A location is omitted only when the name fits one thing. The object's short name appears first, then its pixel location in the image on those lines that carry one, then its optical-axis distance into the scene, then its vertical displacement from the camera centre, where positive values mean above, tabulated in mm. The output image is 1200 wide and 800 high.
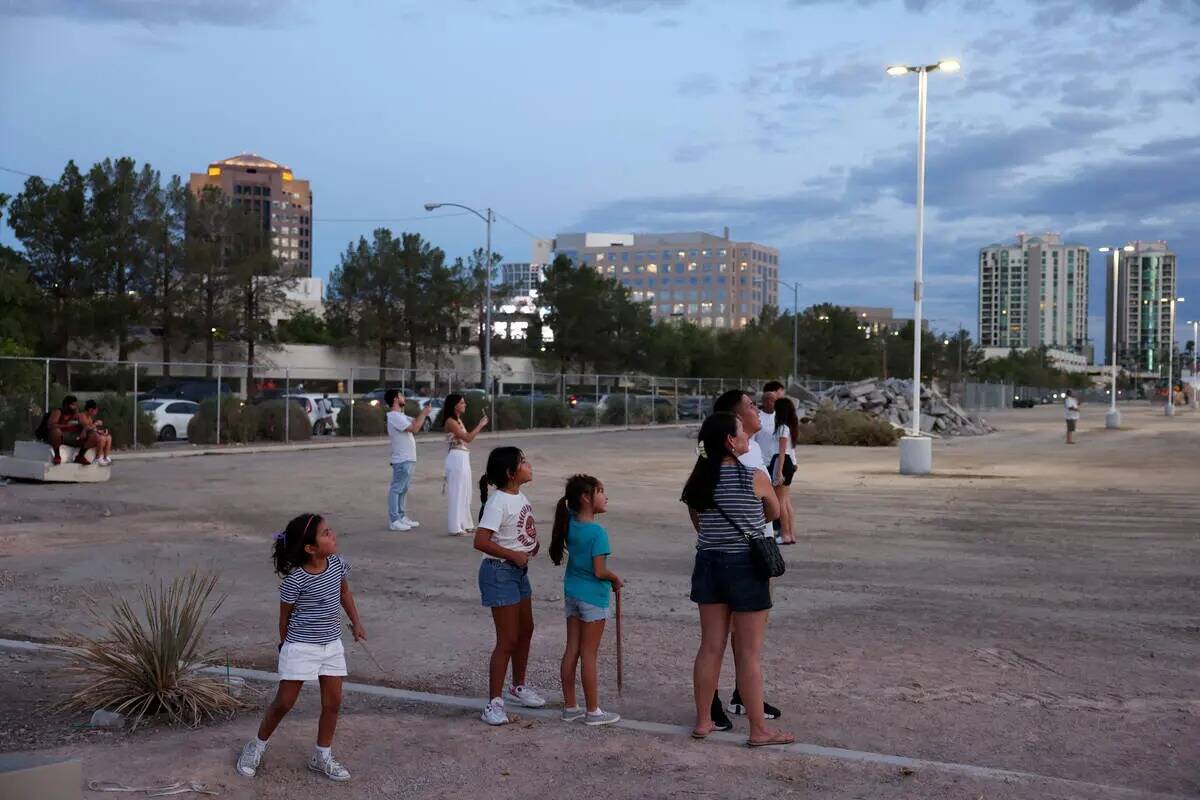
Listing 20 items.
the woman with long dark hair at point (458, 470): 13459 -951
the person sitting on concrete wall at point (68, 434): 20453 -888
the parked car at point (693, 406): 61594 -843
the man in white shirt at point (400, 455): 14141 -818
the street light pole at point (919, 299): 24578 +2050
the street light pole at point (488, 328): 45831 +2656
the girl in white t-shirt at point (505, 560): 6211 -913
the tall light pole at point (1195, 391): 101275 +463
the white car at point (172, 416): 33156 -905
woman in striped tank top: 5781 -794
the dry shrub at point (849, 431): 37250 -1248
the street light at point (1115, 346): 51409 +2273
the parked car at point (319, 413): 38000 -900
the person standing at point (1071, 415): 37334 -647
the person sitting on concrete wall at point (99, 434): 21061 -924
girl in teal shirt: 6102 -1002
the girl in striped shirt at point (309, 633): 5355 -1129
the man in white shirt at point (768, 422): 13055 -348
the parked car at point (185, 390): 37838 -203
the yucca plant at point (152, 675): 6305 -1585
